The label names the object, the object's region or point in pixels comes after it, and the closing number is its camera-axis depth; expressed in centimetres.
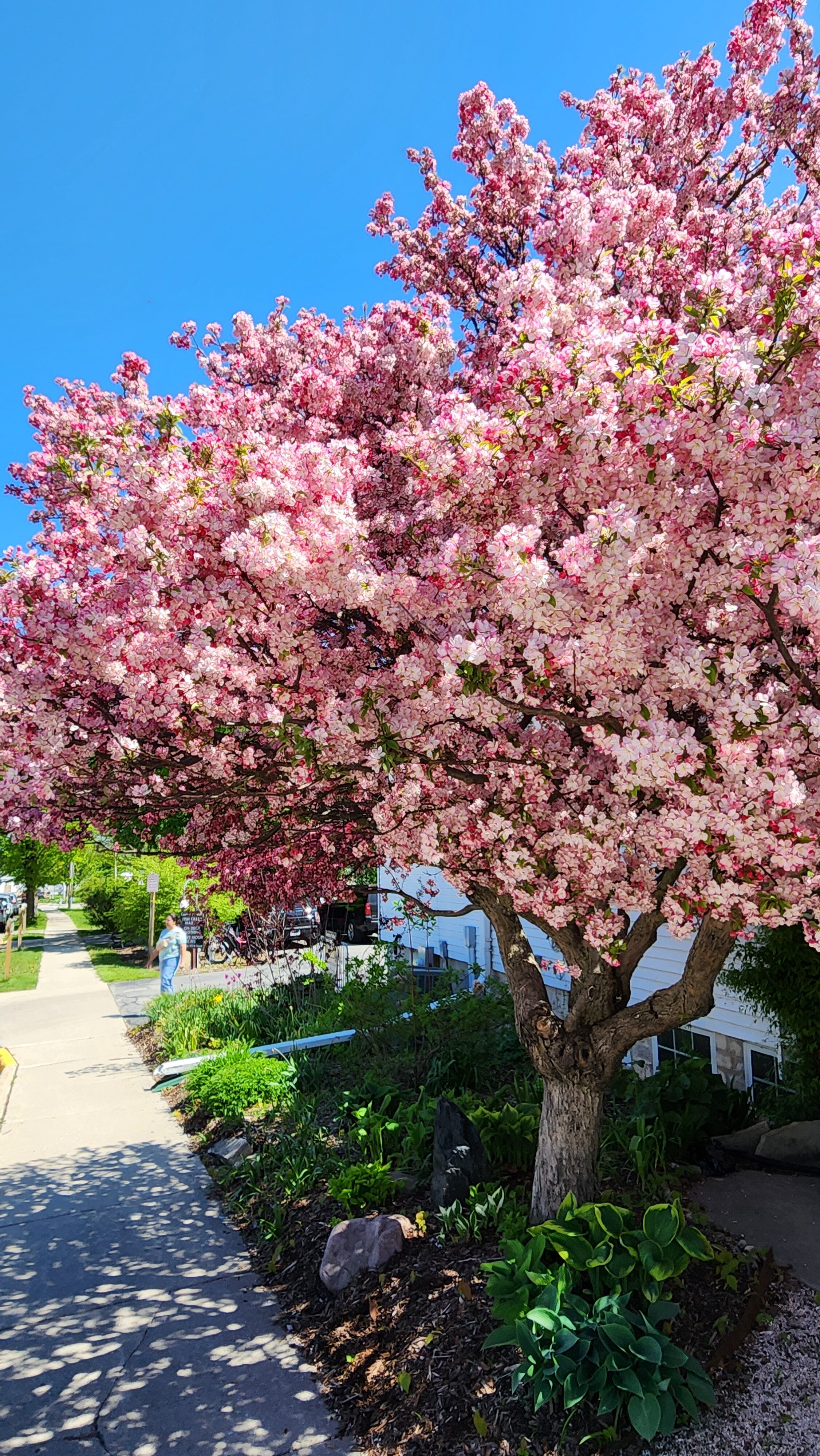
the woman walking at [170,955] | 1238
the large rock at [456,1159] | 464
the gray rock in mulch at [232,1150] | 639
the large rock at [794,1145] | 505
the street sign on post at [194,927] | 1902
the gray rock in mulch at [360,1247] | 440
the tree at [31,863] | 2355
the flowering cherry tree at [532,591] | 250
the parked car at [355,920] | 1969
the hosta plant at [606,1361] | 296
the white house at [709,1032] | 717
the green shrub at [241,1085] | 716
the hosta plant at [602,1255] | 330
